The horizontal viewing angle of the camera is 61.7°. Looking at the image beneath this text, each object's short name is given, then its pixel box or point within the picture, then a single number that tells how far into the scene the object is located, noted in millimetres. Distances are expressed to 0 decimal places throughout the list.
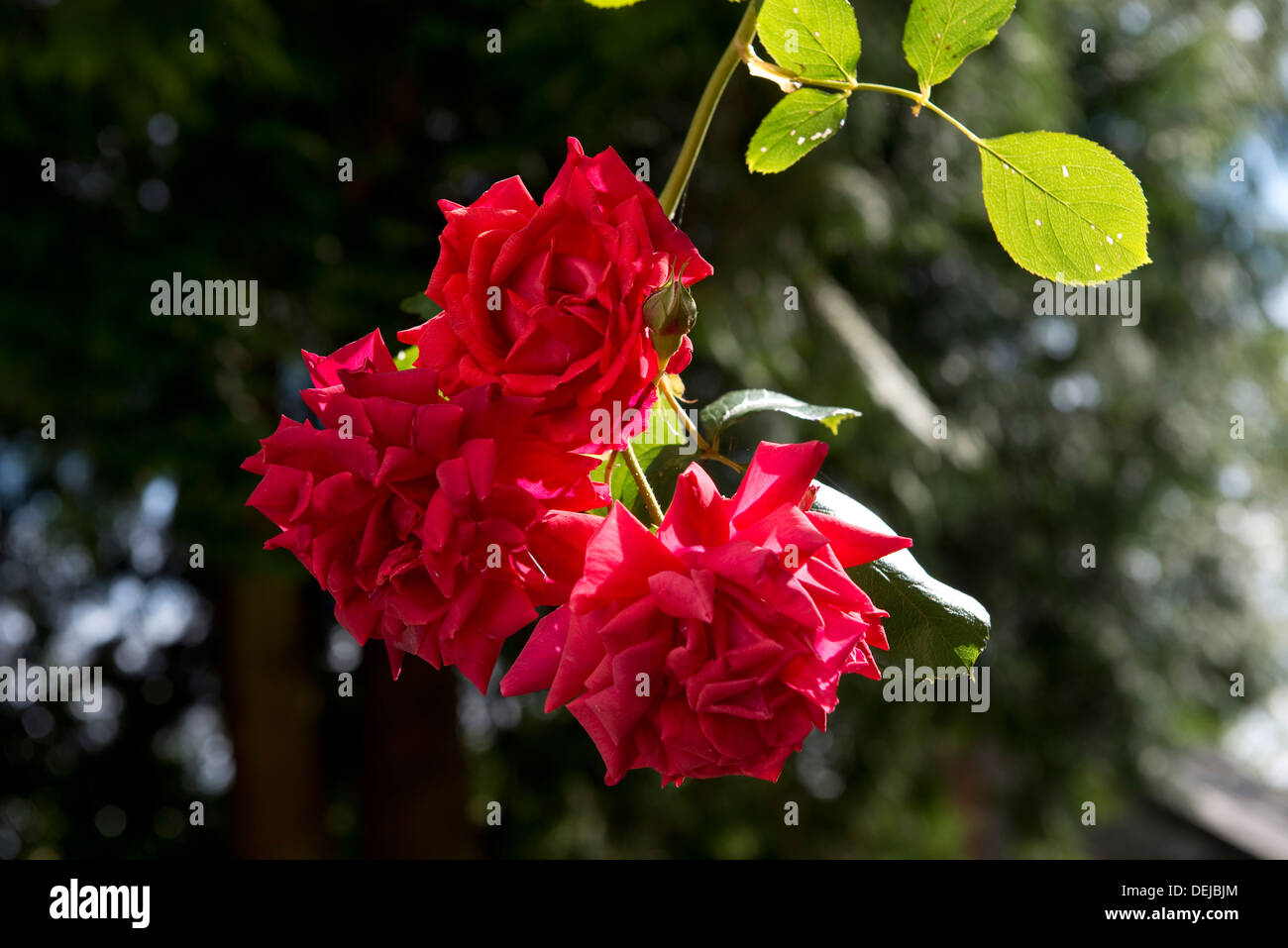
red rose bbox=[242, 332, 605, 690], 323
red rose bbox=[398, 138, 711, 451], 329
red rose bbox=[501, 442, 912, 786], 304
